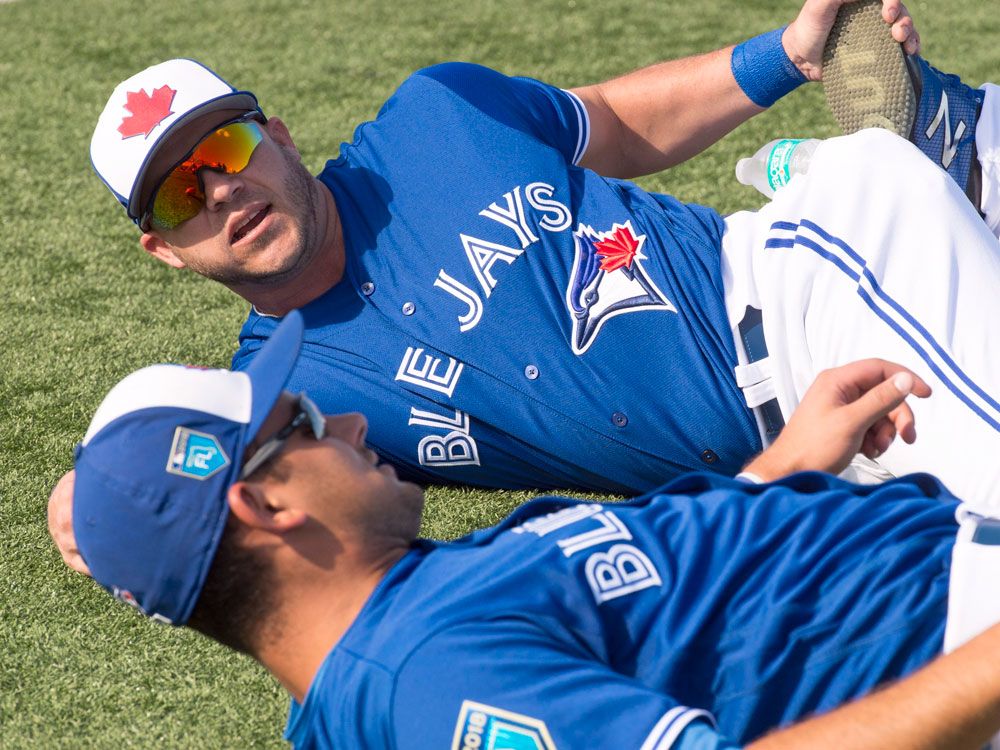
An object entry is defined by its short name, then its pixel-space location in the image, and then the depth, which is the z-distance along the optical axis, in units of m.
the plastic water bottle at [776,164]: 6.55
